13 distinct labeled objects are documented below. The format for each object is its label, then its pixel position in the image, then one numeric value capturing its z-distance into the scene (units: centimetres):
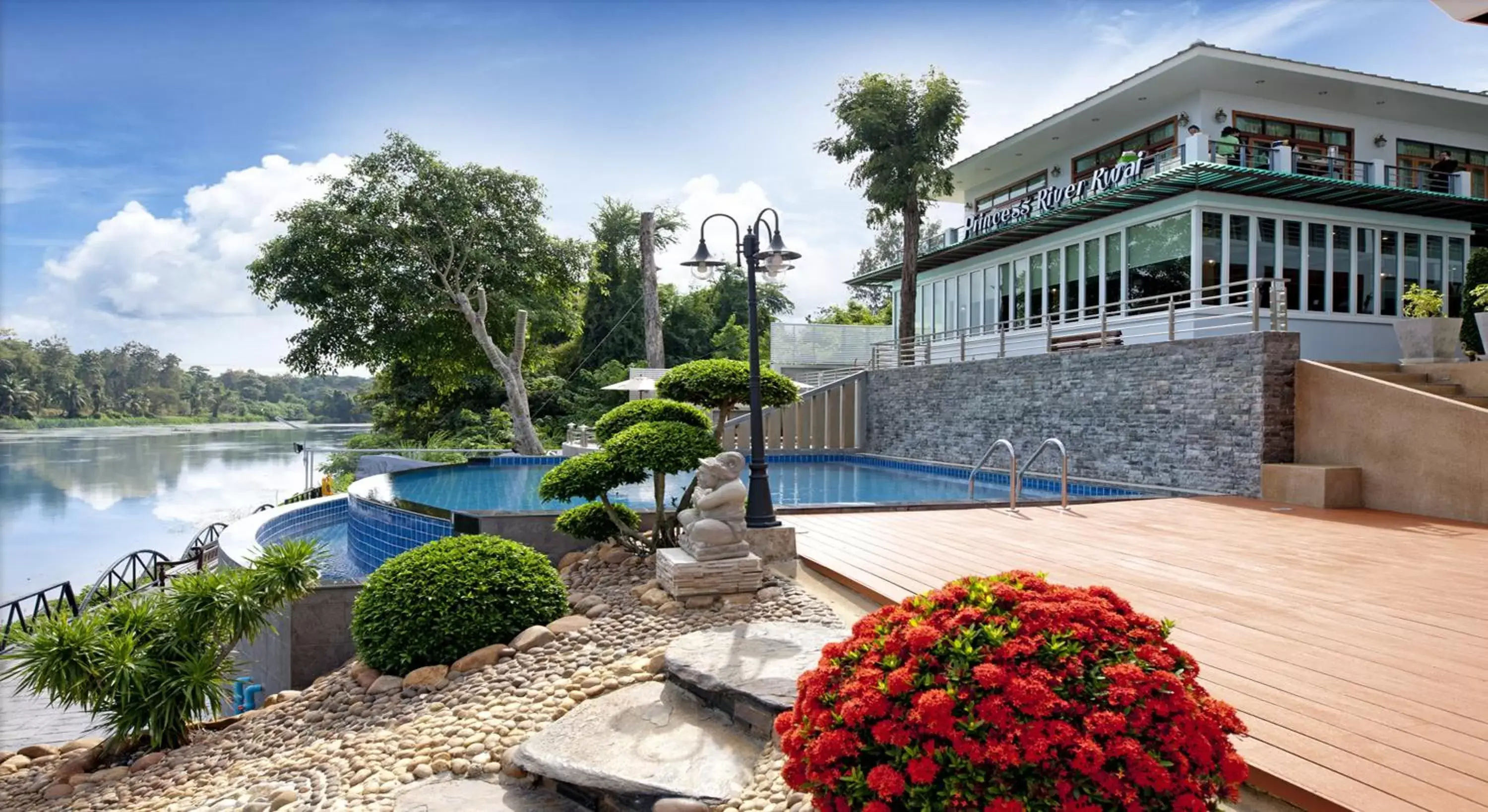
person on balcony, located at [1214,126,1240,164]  1485
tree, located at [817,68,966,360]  2103
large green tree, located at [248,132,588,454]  1839
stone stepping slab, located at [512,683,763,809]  317
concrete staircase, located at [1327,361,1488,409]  956
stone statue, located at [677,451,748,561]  543
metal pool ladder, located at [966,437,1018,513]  802
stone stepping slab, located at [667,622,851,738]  350
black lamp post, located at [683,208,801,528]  612
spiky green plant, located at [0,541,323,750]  518
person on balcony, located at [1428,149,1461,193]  1705
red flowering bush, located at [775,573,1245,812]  197
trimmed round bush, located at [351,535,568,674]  507
